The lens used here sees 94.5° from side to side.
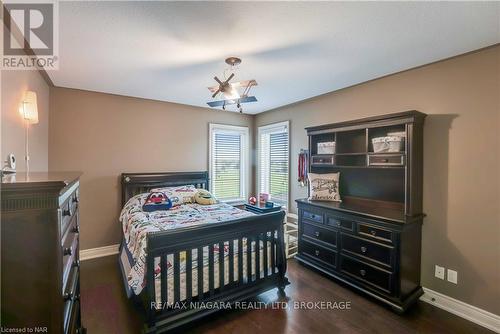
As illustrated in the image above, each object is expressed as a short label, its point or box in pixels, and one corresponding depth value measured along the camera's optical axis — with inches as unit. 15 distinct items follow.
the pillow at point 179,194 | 139.5
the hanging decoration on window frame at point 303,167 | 155.1
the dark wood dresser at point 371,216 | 92.7
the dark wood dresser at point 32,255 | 35.3
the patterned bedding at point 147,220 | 78.2
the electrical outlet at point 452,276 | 91.4
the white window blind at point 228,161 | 186.2
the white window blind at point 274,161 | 177.5
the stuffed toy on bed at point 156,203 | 123.5
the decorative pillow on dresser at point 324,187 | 128.1
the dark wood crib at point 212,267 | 75.7
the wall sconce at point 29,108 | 78.0
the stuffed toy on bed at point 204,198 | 141.0
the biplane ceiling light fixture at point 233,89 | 91.2
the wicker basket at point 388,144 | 98.8
